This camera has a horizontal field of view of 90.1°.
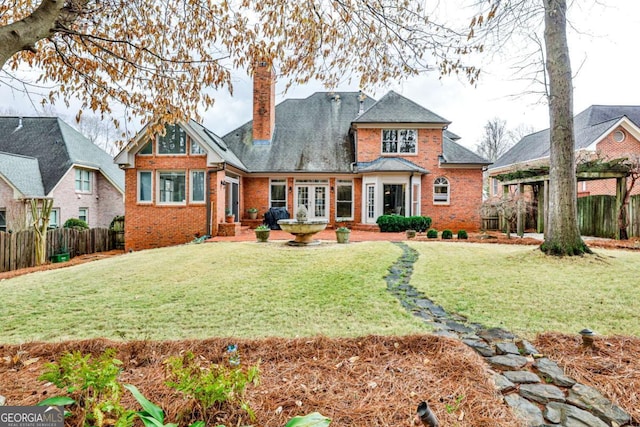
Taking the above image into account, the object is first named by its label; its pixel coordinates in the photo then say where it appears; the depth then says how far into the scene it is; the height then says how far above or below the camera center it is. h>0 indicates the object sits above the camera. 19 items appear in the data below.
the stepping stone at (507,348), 3.29 -1.45
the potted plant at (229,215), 14.77 -0.23
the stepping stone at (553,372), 2.72 -1.46
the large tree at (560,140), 7.65 +1.71
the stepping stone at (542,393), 2.50 -1.47
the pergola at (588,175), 11.32 +1.36
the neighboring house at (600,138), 18.36 +4.39
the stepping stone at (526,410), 2.21 -1.46
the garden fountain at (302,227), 10.51 -0.56
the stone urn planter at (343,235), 11.29 -0.87
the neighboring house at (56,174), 16.92 +2.17
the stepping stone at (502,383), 2.61 -1.45
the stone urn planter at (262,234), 11.67 -0.87
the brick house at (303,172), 14.38 +1.95
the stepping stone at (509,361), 3.01 -1.46
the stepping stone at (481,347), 3.28 -1.46
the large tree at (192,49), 4.23 +2.31
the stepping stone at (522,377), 2.74 -1.46
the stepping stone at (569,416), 2.21 -1.47
